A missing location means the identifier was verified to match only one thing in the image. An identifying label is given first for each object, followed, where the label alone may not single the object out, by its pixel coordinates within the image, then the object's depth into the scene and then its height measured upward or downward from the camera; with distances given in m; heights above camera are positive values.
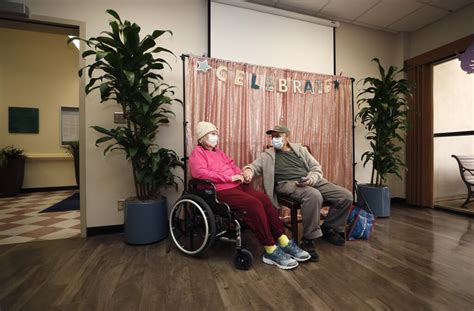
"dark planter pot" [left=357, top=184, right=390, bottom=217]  2.77 -0.57
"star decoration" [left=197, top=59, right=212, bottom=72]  2.30 +0.92
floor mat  3.18 -0.76
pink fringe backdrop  2.34 +0.54
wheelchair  1.60 -0.52
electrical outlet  2.31 -0.51
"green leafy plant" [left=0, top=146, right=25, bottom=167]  3.80 +0.02
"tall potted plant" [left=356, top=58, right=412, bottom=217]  2.77 +0.33
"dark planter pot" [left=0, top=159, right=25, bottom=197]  3.85 -0.39
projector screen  2.47 +1.37
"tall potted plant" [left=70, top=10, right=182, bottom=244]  1.81 +0.28
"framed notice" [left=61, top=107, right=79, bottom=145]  4.57 +0.62
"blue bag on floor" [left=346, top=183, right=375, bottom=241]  2.08 -0.67
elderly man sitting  1.86 -0.29
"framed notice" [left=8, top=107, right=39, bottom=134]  4.20 +0.67
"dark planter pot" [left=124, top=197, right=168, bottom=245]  1.99 -0.60
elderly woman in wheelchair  1.64 -0.35
